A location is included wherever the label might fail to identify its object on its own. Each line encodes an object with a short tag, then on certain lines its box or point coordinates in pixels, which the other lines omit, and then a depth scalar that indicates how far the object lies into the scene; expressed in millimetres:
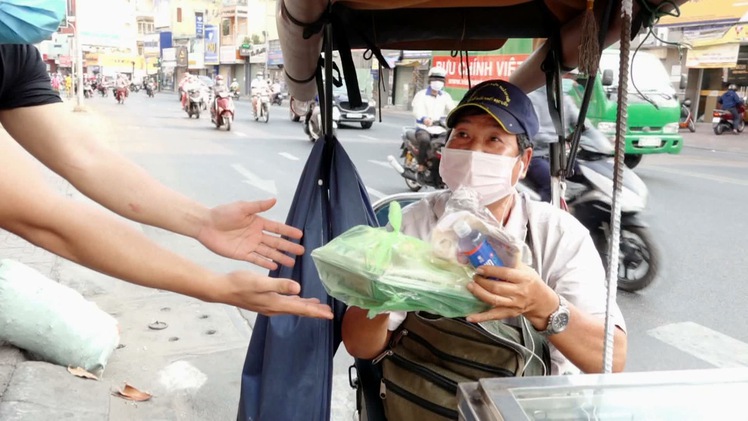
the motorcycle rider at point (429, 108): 7430
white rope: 1307
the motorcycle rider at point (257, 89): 18656
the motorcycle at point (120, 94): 28672
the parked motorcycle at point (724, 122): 17031
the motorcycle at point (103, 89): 39334
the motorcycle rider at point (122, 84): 28688
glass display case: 995
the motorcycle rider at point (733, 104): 16797
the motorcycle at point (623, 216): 4293
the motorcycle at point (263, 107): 18805
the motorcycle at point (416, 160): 7234
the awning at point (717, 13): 17938
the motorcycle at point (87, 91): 34938
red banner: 5690
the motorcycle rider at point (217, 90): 16022
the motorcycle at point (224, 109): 15906
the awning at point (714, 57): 18922
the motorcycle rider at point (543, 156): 4047
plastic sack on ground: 2674
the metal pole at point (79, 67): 20875
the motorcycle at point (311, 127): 12608
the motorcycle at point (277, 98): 29094
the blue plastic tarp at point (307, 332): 1551
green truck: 9039
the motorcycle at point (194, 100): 19656
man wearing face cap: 1400
